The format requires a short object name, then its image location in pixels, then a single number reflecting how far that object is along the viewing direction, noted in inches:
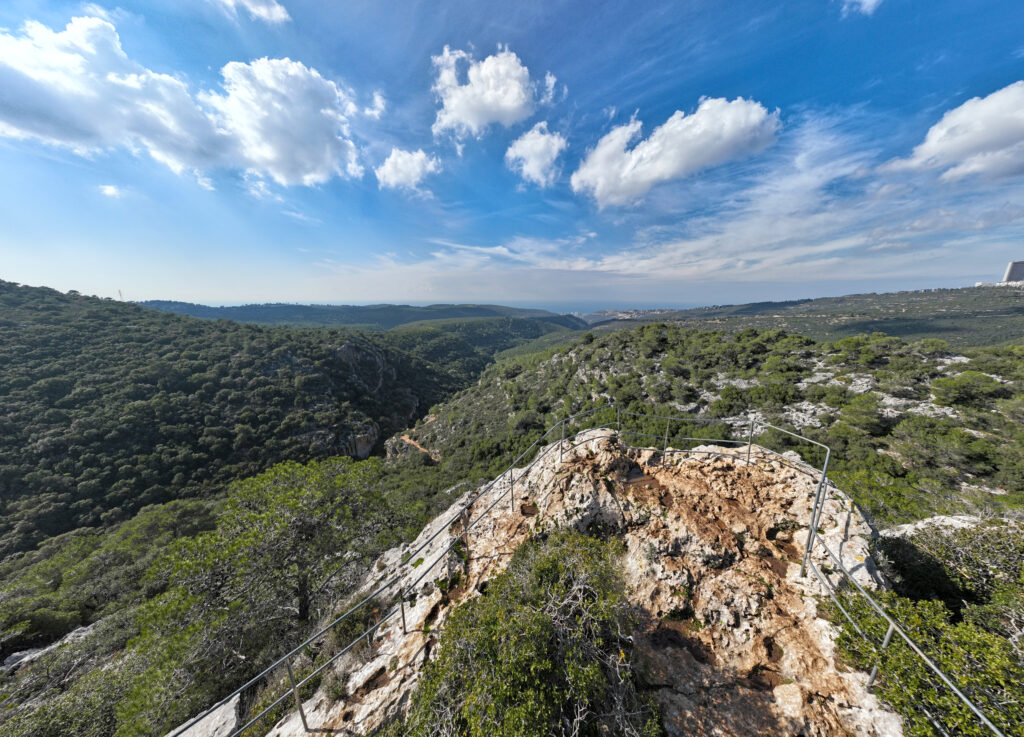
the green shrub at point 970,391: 1239.5
